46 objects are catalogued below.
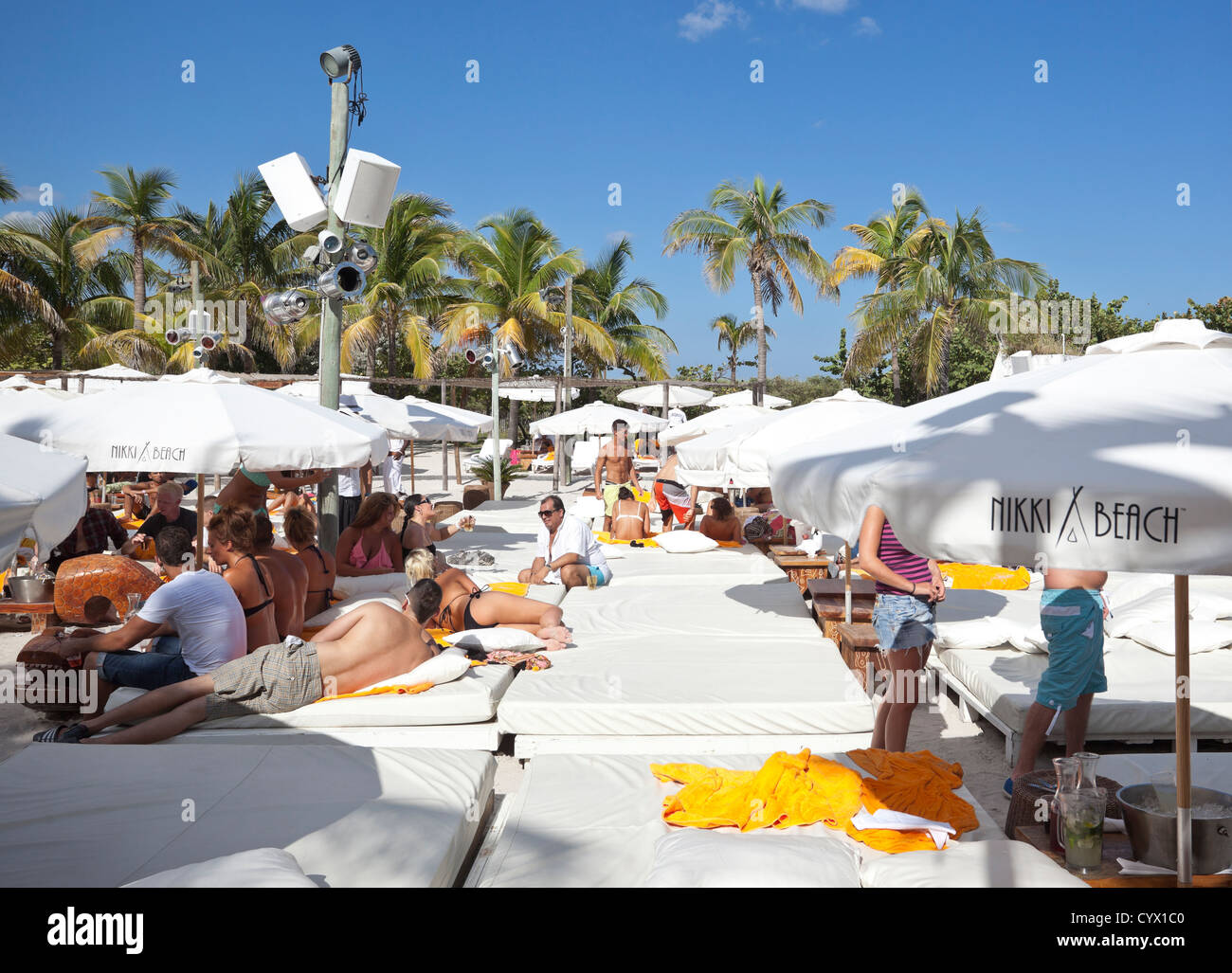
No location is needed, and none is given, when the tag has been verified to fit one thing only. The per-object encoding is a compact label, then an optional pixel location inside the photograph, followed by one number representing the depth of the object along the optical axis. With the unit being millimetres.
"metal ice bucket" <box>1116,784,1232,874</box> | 3094
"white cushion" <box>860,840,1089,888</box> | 2947
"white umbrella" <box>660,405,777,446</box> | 13261
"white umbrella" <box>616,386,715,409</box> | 31375
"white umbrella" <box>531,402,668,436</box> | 18859
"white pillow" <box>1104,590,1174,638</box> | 6301
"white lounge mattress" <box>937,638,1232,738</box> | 5027
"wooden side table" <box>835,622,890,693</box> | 6395
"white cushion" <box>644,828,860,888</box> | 3105
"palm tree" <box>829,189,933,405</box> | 31531
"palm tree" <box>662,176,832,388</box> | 32219
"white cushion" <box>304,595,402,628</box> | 6817
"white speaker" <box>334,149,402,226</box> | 8234
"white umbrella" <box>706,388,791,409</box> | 24703
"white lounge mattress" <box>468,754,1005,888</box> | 3309
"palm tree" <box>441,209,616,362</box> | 30641
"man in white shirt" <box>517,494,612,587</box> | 8430
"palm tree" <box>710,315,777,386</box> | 47688
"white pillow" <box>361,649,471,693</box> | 5273
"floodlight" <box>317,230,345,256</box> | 8203
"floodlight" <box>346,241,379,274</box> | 8500
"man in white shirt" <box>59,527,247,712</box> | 5016
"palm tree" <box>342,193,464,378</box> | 30562
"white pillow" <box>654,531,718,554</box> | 10805
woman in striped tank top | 4488
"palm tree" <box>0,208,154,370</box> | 29438
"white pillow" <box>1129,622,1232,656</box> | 6012
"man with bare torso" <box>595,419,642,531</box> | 13695
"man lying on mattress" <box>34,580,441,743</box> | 4766
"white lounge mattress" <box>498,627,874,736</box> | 5008
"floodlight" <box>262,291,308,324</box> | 8641
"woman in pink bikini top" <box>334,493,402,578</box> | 8430
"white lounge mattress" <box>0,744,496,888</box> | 3277
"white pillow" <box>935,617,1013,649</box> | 6309
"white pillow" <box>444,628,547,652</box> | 6043
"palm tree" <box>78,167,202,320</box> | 31484
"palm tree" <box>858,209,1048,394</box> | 27938
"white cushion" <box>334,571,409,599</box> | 8094
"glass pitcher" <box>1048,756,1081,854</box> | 3281
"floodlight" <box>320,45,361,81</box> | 8609
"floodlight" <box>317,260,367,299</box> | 8227
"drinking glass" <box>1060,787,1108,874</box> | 3158
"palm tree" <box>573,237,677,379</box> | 34781
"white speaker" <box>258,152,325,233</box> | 8344
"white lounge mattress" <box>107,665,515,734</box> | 4922
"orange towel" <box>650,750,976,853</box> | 3645
